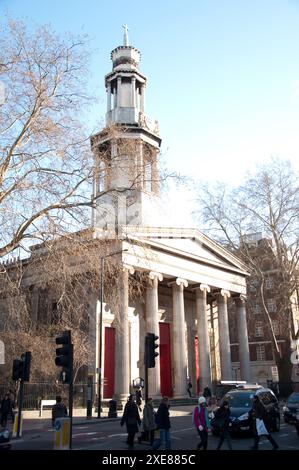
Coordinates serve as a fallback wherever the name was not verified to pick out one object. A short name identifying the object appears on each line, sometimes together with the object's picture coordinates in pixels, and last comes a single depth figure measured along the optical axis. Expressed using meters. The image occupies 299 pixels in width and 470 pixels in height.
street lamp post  24.96
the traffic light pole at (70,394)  12.49
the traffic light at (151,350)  15.79
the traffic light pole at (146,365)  15.21
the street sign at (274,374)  32.44
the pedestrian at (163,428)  12.80
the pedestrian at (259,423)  12.45
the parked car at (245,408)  16.81
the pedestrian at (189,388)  36.81
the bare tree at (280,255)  41.50
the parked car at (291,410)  19.50
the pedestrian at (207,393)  29.80
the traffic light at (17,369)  17.80
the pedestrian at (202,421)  12.48
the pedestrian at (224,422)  13.23
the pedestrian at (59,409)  18.45
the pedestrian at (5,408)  21.27
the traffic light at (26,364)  17.80
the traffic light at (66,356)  13.34
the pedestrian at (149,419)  14.14
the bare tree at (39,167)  16.36
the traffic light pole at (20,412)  17.28
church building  30.81
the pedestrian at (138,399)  27.83
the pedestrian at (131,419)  14.24
